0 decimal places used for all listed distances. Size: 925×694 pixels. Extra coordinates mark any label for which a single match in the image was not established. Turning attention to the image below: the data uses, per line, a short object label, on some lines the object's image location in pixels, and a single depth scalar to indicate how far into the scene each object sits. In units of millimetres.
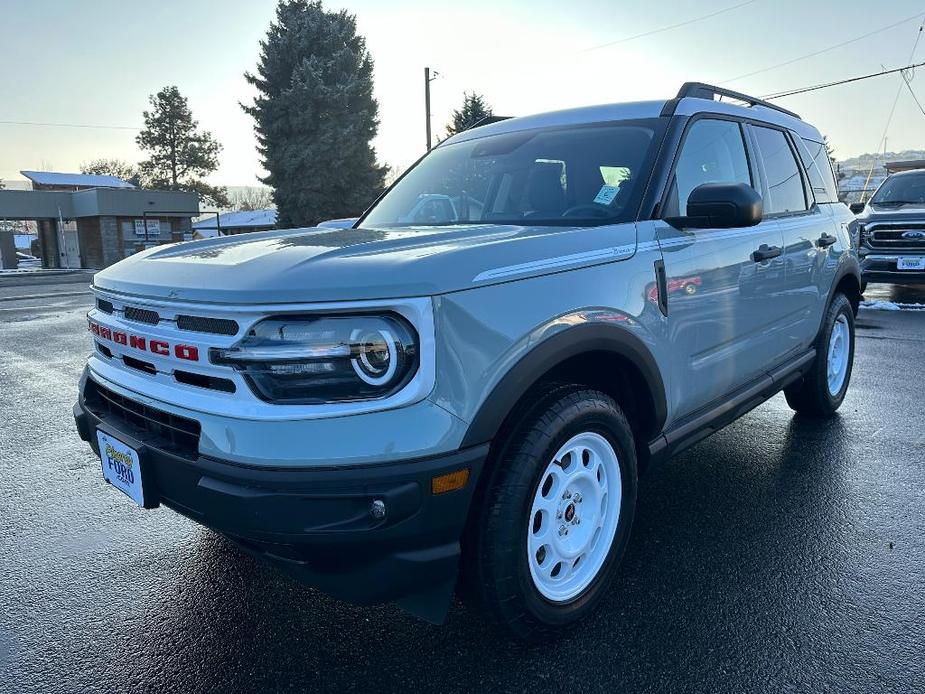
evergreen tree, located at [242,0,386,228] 32281
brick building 38000
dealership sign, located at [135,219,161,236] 39178
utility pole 29070
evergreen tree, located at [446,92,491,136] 34531
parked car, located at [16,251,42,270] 42816
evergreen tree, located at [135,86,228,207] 54688
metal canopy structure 37656
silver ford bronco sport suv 1807
